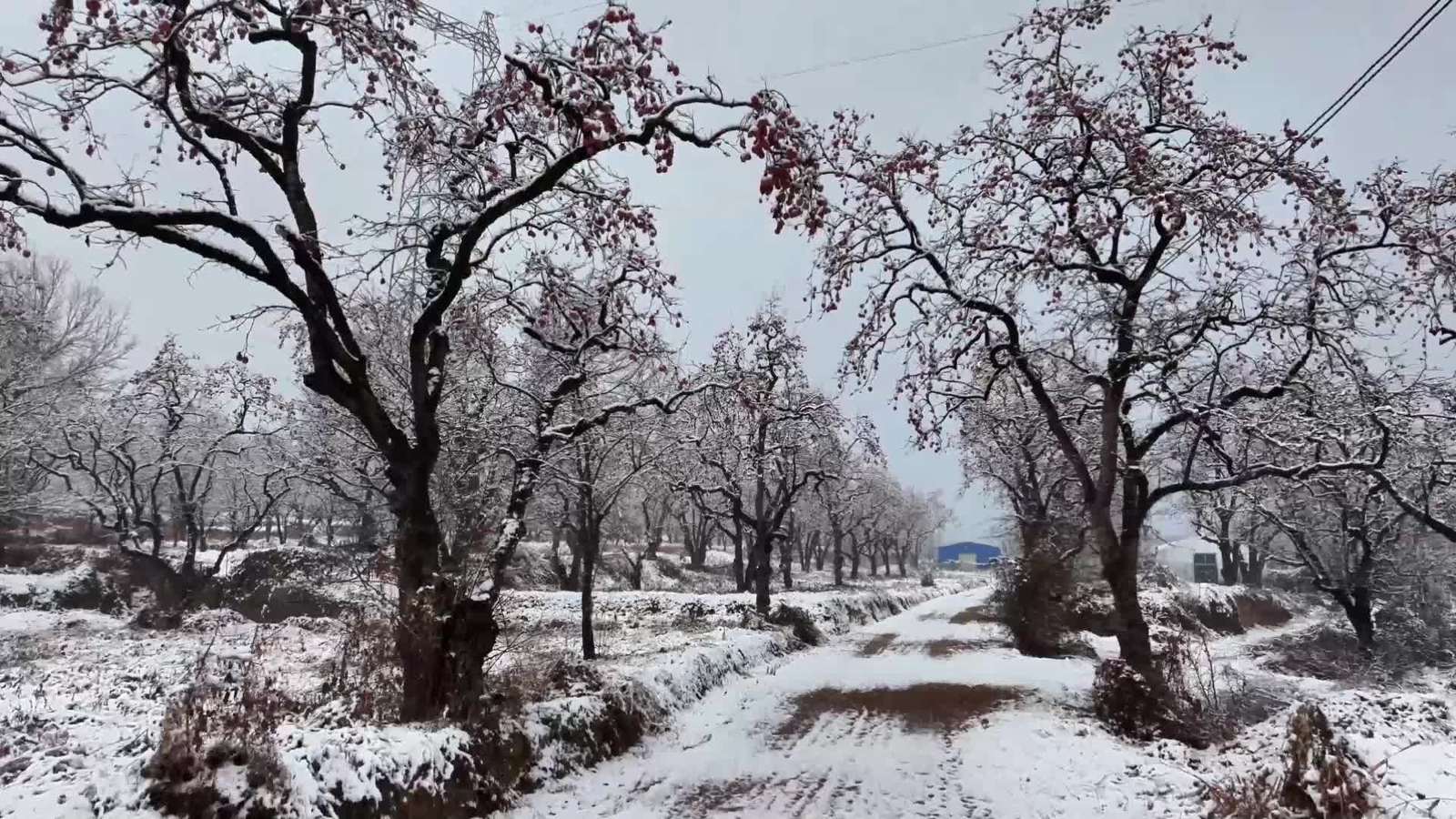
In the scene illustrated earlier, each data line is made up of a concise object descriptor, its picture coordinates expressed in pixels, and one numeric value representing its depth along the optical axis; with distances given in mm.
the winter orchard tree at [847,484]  25219
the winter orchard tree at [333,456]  17467
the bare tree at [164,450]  21250
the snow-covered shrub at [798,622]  20125
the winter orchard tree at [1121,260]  9656
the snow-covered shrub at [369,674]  7176
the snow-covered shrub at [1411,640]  18114
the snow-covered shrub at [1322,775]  5074
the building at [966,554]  96500
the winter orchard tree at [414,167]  6078
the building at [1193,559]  50188
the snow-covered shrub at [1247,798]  5562
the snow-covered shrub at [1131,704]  9328
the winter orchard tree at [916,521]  69938
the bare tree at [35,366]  18372
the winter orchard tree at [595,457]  14320
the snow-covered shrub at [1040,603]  17328
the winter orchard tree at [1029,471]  16289
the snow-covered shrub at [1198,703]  8945
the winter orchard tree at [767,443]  20844
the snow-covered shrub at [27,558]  25328
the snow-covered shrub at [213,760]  5102
